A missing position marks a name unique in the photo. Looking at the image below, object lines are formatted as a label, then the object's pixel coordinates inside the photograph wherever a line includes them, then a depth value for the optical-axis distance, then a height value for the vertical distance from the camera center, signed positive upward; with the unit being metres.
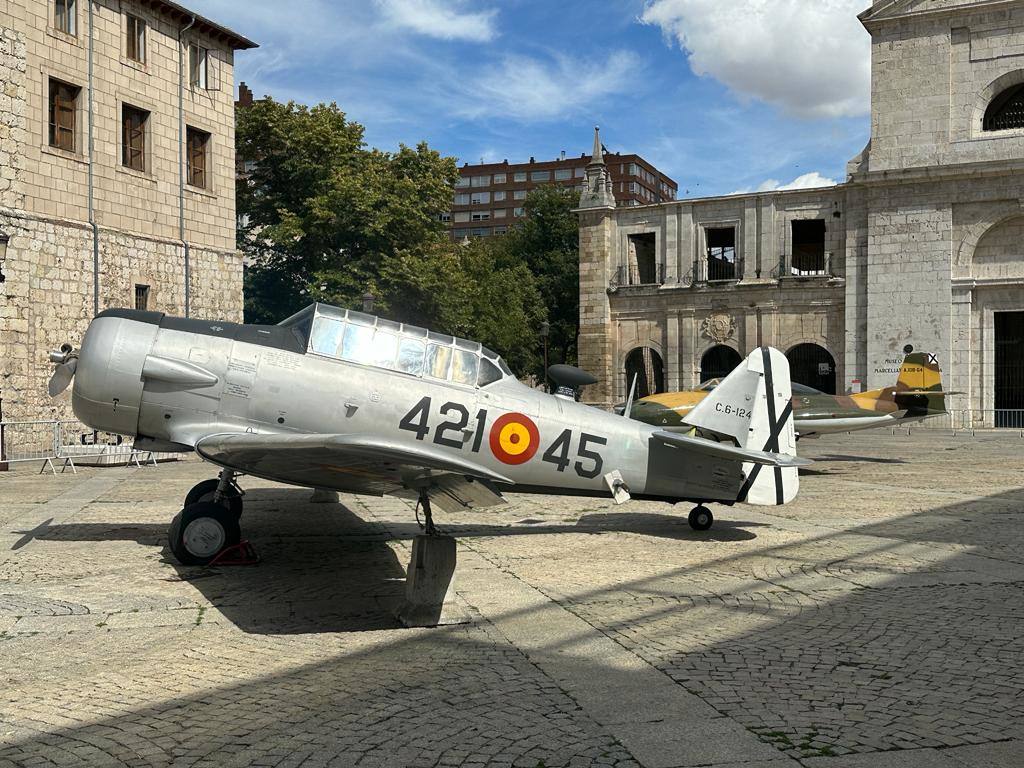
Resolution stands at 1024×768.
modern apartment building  114.25 +25.94
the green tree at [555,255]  58.06 +8.87
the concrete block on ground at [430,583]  6.80 -1.65
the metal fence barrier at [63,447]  18.52 -1.66
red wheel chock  8.77 -1.84
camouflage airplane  19.98 -0.66
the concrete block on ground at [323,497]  13.02 -1.81
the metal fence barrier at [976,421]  35.16 -1.77
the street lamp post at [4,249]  22.41 +3.41
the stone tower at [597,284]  43.91 +4.90
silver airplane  8.78 -0.22
